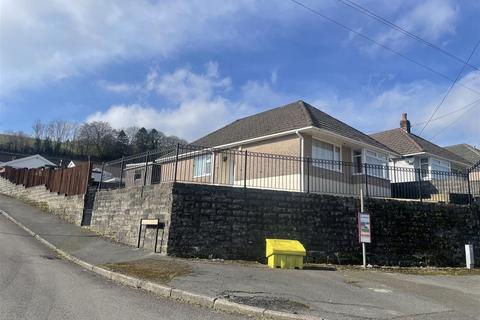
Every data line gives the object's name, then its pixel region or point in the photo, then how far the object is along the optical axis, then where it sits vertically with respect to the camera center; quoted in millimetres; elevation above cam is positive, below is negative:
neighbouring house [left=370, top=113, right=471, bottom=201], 20828 +6406
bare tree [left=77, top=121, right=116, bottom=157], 82600 +18224
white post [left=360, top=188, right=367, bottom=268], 14030 -347
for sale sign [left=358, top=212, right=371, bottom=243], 14180 +484
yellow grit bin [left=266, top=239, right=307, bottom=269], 12086 -482
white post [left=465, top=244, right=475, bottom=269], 16000 -302
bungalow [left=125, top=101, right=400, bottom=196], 18656 +4134
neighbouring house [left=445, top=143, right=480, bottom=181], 40875 +9690
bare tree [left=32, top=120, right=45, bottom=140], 95812 +20966
